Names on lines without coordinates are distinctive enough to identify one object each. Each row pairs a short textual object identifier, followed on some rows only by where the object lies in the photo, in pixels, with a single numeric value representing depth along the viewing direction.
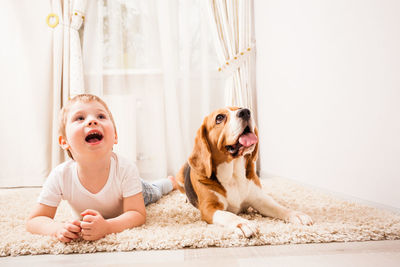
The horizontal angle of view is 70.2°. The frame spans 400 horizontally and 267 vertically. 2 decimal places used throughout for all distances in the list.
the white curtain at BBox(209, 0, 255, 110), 2.76
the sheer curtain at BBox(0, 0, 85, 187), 2.82
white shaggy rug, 0.93
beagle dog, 1.16
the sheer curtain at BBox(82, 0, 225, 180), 2.87
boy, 1.08
